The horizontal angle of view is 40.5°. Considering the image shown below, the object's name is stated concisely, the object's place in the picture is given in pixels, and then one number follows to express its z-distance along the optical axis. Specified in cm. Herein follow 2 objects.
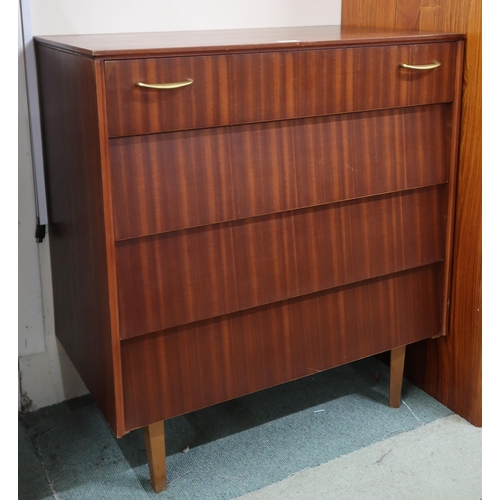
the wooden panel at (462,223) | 145
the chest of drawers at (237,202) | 118
